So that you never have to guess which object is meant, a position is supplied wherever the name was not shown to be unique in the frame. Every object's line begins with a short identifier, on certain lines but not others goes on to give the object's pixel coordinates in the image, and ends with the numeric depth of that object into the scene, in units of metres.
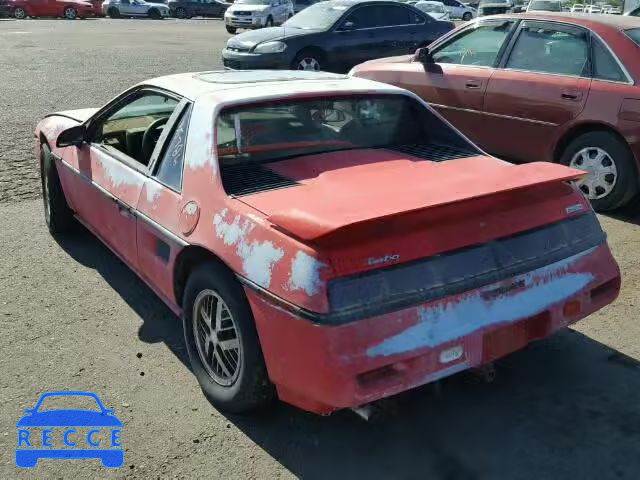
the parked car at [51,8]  32.12
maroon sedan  5.76
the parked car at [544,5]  15.69
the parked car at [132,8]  35.56
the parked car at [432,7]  30.41
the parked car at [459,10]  35.16
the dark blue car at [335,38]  12.29
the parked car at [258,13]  24.36
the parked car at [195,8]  36.88
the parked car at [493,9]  15.57
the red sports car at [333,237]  2.62
